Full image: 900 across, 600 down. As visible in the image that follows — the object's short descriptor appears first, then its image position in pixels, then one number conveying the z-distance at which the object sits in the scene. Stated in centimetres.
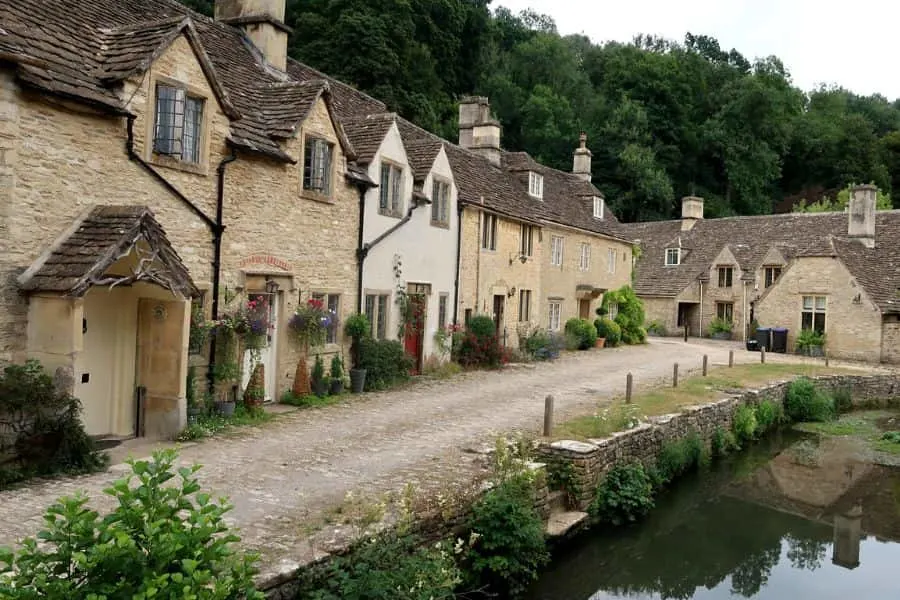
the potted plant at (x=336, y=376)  1670
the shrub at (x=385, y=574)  678
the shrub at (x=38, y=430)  917
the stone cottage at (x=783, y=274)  3334
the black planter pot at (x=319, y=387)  1625
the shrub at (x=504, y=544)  918
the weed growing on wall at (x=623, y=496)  1251
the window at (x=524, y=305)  2861
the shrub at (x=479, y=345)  2311
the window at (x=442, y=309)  2245
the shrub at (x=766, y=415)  2067
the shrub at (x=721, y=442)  1794
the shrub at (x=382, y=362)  1791
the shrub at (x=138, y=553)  455
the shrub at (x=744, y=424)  1928
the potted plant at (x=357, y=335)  1741
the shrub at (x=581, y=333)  3212
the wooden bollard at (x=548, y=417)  1295
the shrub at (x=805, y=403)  2302
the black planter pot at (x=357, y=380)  1741
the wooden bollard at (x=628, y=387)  1672
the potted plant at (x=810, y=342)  3453
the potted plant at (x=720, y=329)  4375
